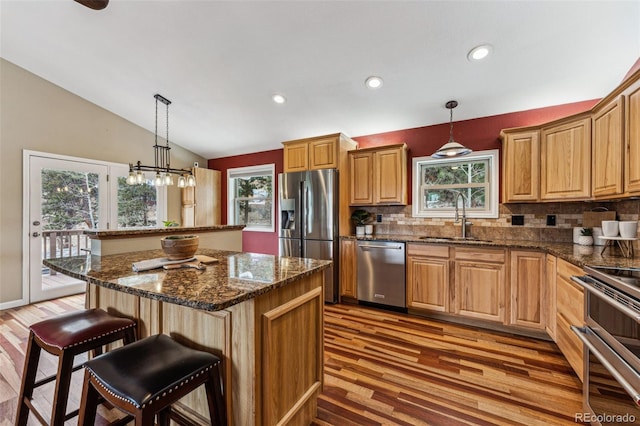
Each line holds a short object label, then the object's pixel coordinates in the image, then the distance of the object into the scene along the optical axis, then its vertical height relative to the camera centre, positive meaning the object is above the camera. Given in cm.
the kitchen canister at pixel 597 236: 255 -22
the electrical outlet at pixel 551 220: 296 -8
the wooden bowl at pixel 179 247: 161 -22
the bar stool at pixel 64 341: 125 -66
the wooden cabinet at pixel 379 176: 354 +50
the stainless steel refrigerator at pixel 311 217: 357 -8
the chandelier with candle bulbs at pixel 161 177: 298 +40
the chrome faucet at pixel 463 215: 331 -4
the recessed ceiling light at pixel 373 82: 286 +142
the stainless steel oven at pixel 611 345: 110 -62
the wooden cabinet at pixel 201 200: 523 +23
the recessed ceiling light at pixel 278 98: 339 +146
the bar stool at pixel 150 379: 94 -63
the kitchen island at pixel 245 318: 115 -55
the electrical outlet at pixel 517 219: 313 -8
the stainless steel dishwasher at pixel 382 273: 318 -75
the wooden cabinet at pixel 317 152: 363 +85
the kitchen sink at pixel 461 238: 297 -32
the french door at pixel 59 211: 360 -1
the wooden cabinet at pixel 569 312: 178 -72
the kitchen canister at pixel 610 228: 208 -12
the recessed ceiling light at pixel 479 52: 231 +143
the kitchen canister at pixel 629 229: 195 -12
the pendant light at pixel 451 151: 272 +64
